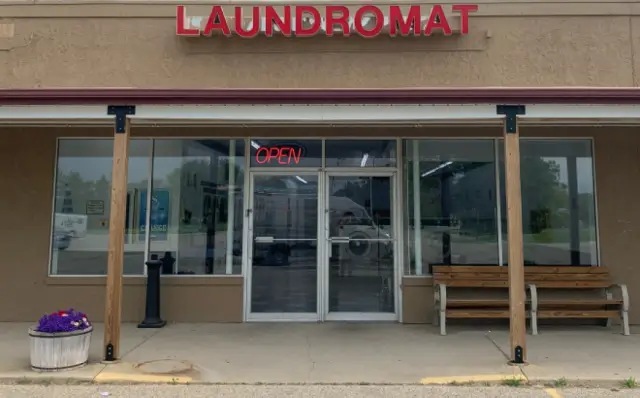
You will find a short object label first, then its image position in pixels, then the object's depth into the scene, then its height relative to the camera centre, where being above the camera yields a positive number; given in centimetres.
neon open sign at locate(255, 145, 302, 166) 842 +133
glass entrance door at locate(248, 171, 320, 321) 827 -19
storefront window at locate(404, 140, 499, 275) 826 +53
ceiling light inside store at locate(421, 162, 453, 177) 840 +110
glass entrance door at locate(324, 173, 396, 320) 827 -21
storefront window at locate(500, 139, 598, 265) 820 +56
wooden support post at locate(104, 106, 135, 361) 587 -1
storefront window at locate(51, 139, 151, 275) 823 +45
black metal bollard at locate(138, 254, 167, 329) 771 -102
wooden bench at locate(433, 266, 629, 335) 738 -92
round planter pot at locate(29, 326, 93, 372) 547 -130
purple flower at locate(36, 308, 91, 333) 555 -101
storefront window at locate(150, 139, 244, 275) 830 +48
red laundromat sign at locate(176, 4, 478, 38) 787 +334
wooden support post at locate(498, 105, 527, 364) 582 +1
